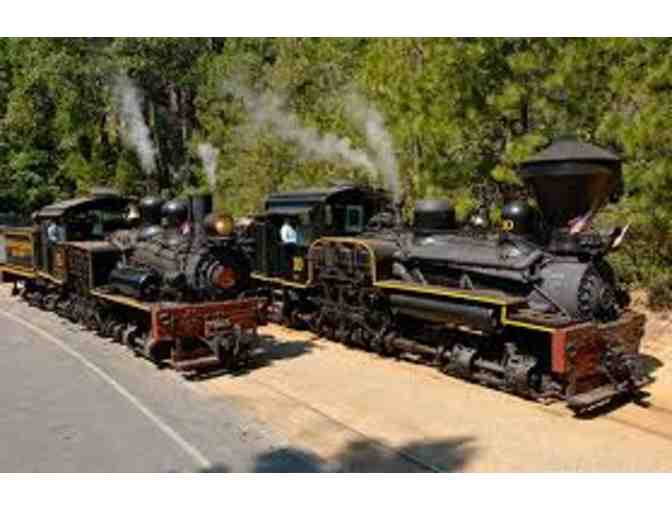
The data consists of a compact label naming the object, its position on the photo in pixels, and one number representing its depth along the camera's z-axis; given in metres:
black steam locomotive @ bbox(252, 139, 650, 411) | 10.77
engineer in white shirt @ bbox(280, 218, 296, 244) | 16.40
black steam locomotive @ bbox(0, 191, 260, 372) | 13.25
